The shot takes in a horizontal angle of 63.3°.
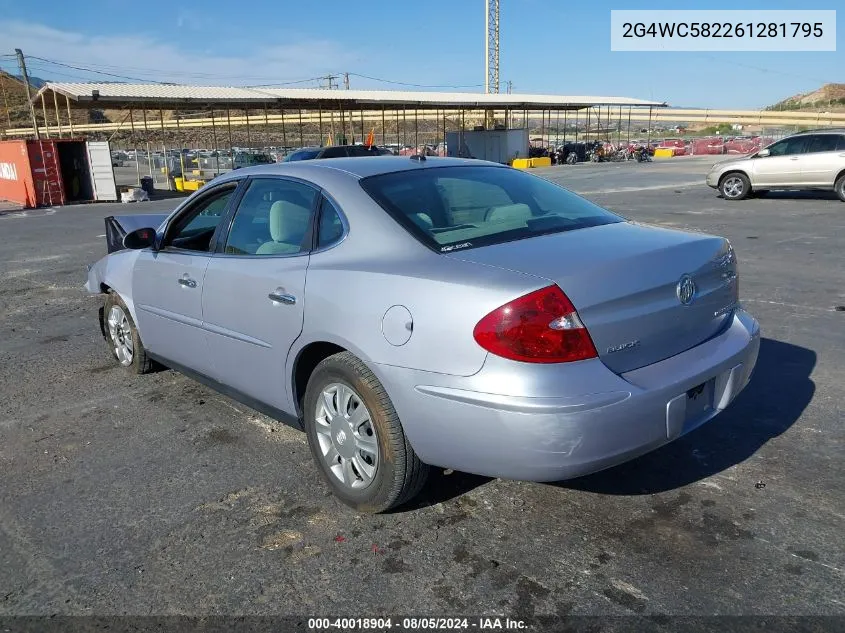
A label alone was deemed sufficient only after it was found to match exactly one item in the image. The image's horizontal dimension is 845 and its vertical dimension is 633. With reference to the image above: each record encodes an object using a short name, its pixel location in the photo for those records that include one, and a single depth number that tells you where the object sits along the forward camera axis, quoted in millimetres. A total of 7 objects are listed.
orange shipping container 21094
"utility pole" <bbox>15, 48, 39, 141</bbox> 33819
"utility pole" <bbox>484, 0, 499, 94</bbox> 94562
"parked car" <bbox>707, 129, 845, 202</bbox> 14898
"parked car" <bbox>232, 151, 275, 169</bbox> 31703
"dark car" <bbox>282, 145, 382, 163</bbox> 20611
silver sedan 2516
